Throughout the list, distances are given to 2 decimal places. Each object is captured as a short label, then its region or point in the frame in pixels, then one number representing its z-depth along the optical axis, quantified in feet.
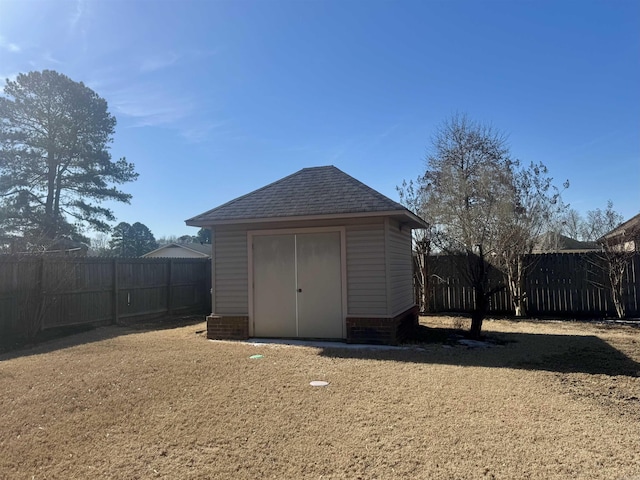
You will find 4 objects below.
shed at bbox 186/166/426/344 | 25.41
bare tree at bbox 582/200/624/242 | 43.39
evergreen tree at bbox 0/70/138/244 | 61.41
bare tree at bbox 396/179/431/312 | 42.22
